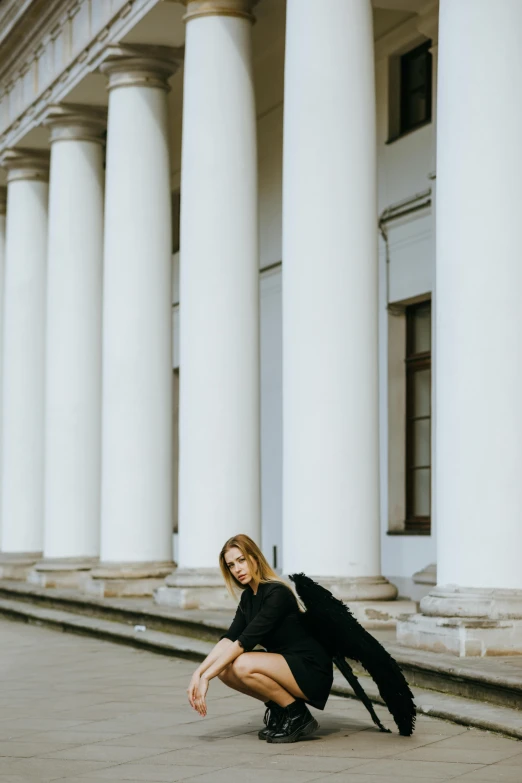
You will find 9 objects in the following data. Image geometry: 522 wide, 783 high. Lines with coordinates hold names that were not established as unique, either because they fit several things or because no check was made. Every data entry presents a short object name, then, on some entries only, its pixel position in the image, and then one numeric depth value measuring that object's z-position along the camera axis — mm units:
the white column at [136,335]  20484
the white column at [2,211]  29672
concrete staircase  10445
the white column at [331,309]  14680
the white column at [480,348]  12117
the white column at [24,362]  26734
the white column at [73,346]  23656
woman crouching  9586
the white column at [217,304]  17562
